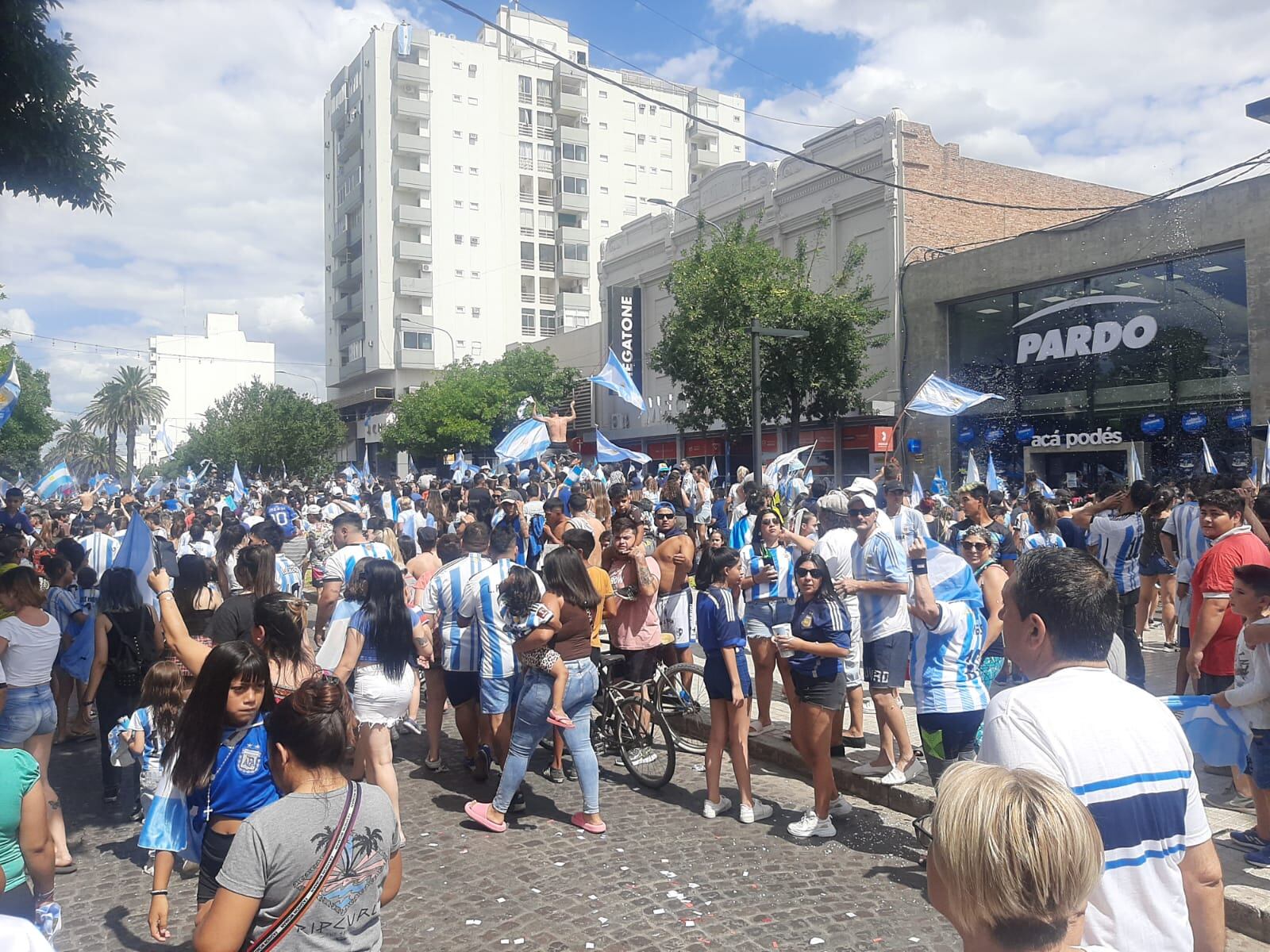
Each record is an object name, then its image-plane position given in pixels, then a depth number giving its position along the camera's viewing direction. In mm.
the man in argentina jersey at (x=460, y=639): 6559
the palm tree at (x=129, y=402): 75938
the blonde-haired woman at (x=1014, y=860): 1546
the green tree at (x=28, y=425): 54344
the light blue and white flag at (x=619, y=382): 18984
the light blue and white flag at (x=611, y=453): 17891
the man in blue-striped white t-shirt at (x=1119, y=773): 2146
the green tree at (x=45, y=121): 7480
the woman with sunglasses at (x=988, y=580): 5977
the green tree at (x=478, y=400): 41594
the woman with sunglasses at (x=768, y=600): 6469
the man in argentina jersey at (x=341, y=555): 6789
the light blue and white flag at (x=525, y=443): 17688
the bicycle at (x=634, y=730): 6730
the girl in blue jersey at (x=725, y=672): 5887
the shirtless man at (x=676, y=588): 7969
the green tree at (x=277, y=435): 52406
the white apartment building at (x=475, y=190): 60812
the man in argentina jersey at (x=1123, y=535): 8812
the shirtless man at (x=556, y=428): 18312
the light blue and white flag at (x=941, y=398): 17047
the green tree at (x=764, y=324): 23969
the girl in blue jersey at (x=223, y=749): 3383
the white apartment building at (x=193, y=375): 118125
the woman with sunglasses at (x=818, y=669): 5551
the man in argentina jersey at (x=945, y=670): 5020
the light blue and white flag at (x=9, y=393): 10883
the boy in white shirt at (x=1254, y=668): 4531
